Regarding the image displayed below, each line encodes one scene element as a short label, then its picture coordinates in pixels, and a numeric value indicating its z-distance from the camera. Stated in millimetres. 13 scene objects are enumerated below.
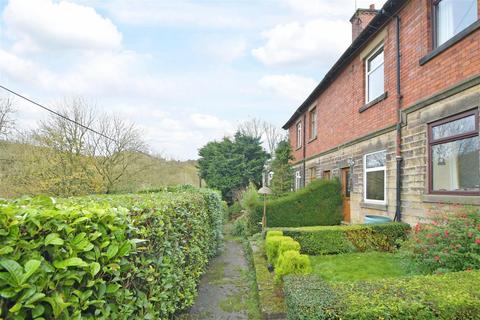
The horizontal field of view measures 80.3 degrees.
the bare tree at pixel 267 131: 32281
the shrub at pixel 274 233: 6124
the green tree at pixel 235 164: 20906
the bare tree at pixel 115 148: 15070
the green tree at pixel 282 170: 14055
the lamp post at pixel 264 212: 10156
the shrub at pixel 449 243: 3752
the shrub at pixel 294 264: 3961
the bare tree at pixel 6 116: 15352
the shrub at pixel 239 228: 12289
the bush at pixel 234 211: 18812
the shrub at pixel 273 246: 5307
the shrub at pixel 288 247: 4695
